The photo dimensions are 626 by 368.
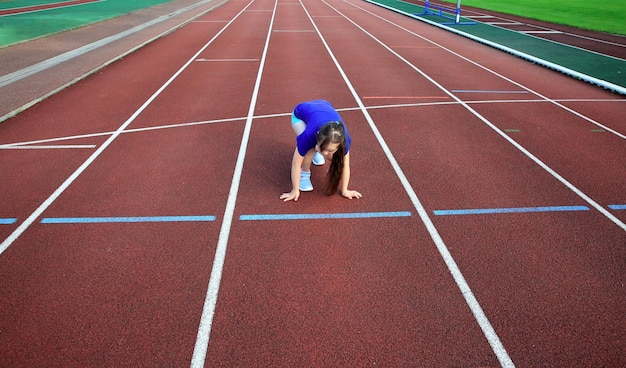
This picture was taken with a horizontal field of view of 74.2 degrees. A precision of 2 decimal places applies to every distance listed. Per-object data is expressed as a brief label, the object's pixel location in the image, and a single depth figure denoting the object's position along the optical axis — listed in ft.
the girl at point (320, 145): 13.55
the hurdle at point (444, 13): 78.70
